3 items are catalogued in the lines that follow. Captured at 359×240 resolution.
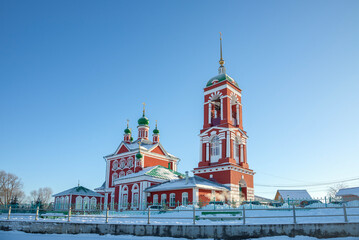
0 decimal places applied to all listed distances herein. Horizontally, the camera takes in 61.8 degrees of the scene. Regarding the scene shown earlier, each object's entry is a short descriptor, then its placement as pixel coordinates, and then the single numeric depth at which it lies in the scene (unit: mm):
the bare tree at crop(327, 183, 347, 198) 53588
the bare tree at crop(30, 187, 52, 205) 73188
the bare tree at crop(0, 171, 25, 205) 52925
